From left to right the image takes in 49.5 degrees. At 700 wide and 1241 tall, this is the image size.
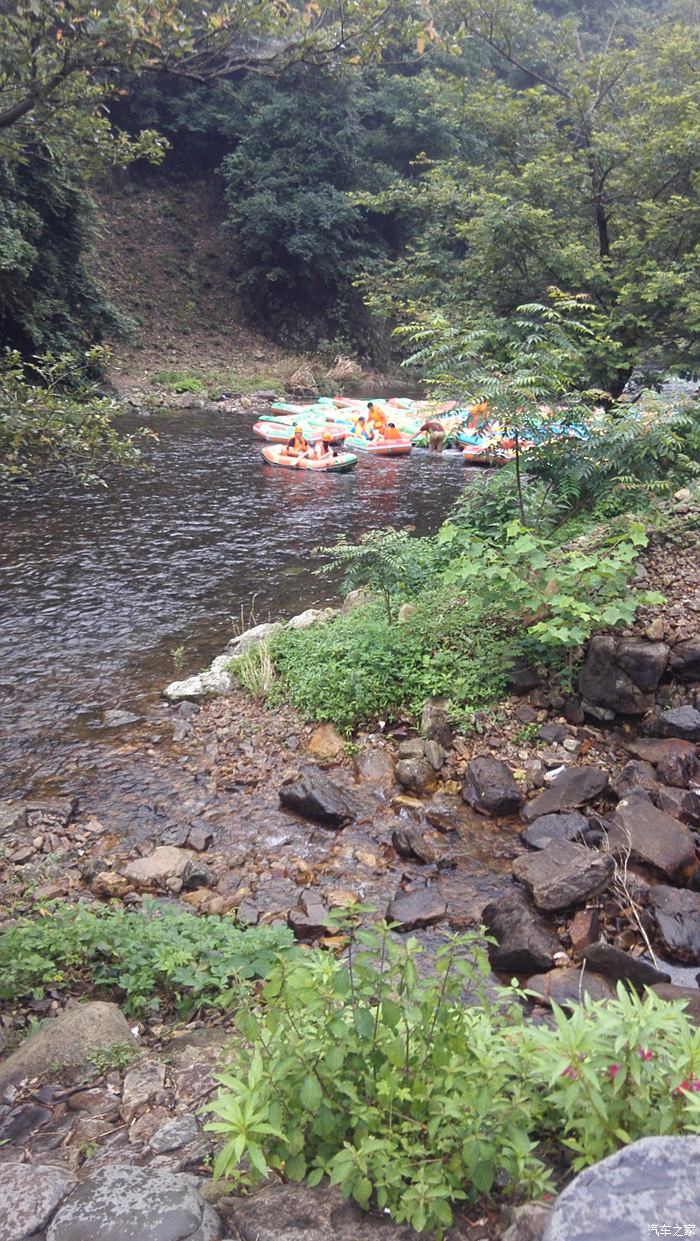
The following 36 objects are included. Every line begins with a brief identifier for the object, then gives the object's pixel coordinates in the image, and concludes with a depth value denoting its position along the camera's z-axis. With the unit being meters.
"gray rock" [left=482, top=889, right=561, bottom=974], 3.73
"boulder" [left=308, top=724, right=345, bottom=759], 5.91
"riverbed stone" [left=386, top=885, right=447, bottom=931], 4.13
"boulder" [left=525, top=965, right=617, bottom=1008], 3.54
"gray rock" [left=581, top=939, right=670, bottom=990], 3.58
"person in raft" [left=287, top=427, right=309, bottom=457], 16.80
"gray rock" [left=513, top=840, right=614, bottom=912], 4.03
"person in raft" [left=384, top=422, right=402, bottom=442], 18.83
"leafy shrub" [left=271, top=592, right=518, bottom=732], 6.02
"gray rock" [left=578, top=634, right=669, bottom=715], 5.37
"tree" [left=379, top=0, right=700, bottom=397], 8.63
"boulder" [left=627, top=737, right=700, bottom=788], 4.89
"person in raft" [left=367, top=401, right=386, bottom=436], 19.06
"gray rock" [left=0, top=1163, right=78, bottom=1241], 1.91
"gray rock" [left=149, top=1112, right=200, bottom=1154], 2.35
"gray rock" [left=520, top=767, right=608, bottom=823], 4.91
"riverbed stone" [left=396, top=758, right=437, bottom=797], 5.39
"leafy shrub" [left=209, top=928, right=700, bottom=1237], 1.75
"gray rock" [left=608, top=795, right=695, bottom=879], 4.21
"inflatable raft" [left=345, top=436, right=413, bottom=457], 18.50
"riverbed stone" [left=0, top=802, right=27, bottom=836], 5.07
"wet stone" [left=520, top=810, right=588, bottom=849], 4.66
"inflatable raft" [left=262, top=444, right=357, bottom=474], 16.38
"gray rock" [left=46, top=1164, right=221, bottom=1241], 1.82
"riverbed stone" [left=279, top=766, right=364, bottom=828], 5.14
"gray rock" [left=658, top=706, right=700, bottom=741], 5.16
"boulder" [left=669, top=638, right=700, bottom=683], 5.35
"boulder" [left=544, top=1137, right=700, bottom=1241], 1.44
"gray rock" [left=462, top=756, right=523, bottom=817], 5.06
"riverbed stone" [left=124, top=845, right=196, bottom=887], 4.57
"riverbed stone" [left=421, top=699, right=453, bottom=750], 5.70
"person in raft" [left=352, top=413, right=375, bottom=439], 19.05
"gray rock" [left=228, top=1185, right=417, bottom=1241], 1.81
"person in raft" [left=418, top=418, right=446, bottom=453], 18.34
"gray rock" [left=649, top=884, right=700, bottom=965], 3.79
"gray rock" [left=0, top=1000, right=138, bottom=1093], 2.87
